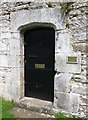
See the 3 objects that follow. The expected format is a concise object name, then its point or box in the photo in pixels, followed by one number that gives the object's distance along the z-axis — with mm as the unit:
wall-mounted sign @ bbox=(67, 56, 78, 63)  2191
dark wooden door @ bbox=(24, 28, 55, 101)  2475
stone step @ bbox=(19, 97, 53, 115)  2398
